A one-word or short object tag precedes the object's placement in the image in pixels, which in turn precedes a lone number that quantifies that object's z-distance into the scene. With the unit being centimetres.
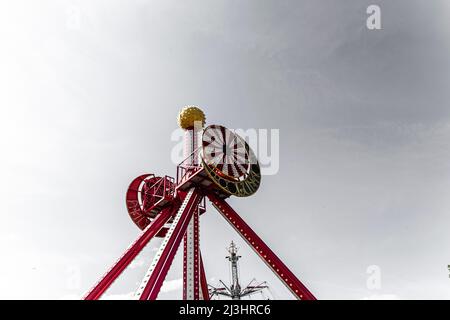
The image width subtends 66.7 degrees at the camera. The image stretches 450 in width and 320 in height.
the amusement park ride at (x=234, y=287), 4256
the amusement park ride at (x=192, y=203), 1775
